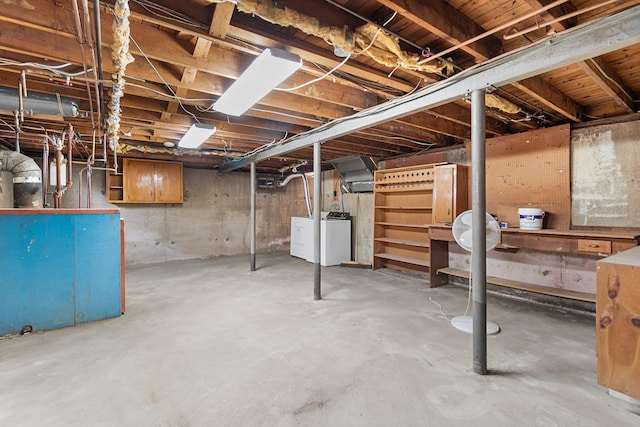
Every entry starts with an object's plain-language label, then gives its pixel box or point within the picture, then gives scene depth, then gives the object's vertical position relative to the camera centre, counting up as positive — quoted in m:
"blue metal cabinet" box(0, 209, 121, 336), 2.69 -0.54
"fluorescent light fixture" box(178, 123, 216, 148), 3.46 +0.97
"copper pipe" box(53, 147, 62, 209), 3.28 +0.32
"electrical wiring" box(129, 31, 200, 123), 1.92 +1.05
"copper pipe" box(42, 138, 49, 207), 3.36 +0.52
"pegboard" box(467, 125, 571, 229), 3.62 +0.44
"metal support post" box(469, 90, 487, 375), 2.05 -0.17
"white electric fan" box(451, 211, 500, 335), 2.79 -0.26
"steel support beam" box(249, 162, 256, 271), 5.50 +0.00
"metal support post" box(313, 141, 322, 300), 3.79 +0.14
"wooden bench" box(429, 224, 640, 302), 2.87 -0.37
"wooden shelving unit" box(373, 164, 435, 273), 4.99 -0.12
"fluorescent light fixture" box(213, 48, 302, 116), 1.94 +0.98
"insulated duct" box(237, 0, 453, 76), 1.55 +1.02
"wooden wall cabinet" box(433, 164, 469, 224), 4.30 +0.25
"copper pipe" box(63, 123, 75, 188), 3.30 +0.86
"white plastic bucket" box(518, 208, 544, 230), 3.54 -0.10
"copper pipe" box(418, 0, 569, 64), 1.54 +1.02
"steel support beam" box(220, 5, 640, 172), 1.53 +0.91
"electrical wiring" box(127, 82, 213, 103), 2.52 +1.05
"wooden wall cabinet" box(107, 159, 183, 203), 5.95 +0.58
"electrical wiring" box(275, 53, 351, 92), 2.08 +1.03
